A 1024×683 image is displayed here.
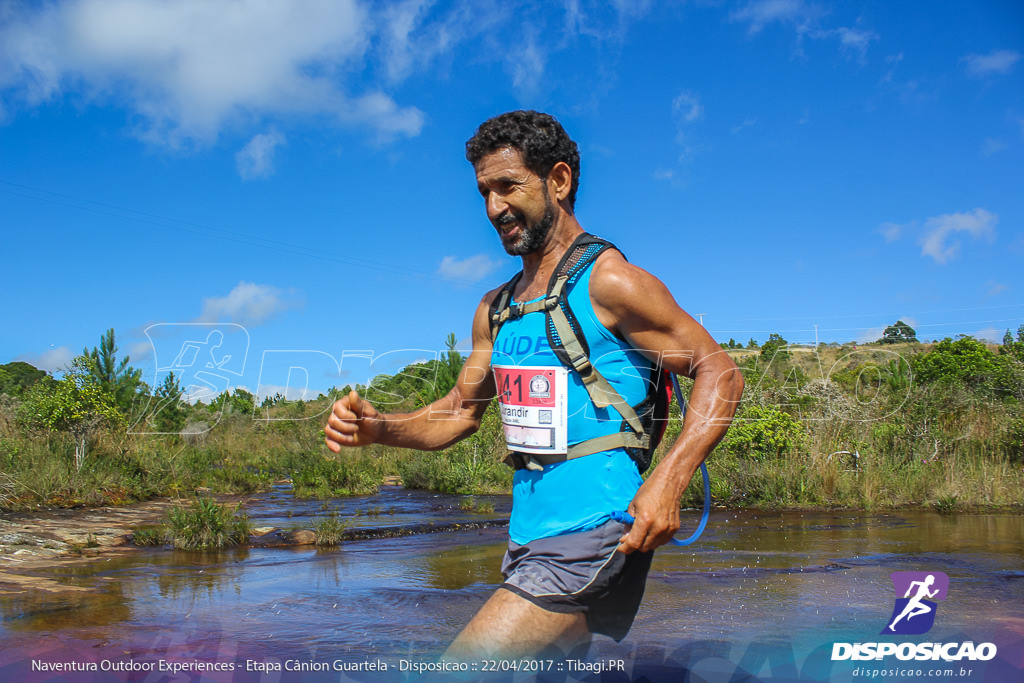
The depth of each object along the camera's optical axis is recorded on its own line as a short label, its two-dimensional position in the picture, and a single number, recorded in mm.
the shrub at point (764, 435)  11023
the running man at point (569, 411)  2109
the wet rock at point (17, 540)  7273
